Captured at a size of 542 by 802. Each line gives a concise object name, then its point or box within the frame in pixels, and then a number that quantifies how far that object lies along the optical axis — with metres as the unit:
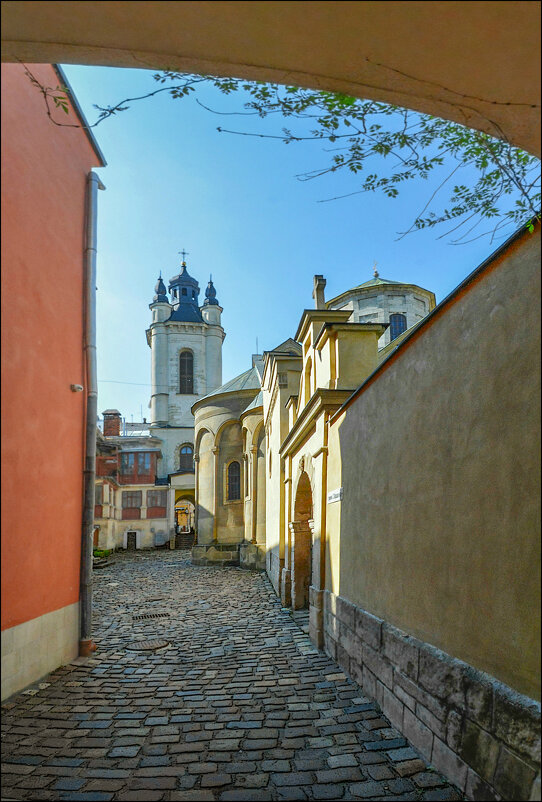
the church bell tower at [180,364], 49.50
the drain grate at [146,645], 9.02
